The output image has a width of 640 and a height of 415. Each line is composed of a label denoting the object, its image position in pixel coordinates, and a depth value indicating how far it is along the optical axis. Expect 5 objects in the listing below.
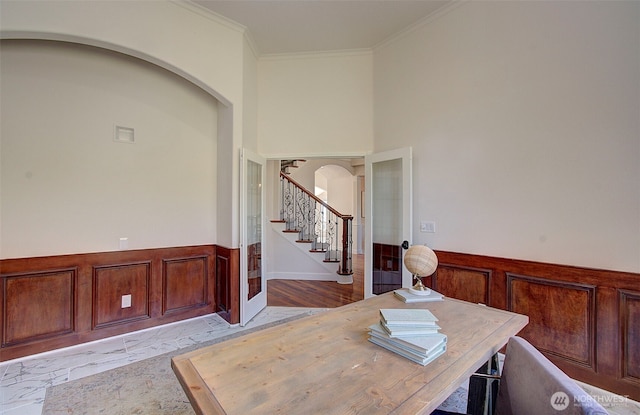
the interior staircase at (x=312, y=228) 5.24
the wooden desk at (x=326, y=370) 0.84
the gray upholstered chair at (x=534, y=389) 0.77
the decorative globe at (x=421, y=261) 1.71
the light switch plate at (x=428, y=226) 3.04
